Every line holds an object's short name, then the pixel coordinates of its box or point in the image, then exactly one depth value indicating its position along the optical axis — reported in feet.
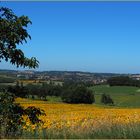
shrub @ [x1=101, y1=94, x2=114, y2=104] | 265.13
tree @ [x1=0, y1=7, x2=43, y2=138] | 28.53
